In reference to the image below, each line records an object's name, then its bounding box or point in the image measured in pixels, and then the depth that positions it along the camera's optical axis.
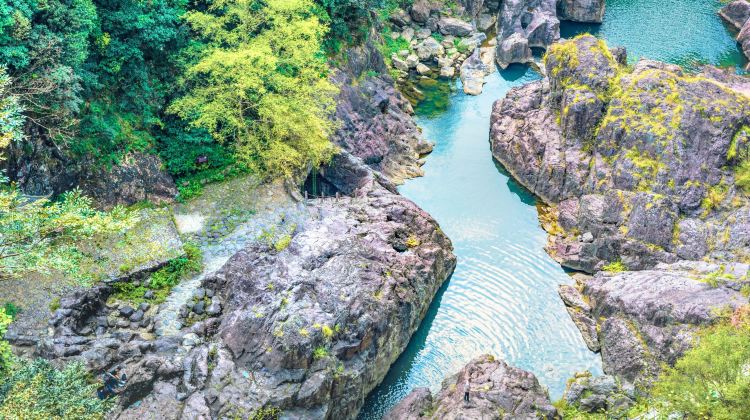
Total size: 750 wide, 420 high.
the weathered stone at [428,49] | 63.57
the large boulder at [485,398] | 30.14
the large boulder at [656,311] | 32.53
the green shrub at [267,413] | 28.88
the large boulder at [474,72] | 60.12
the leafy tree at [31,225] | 24.94
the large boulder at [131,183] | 36.22
